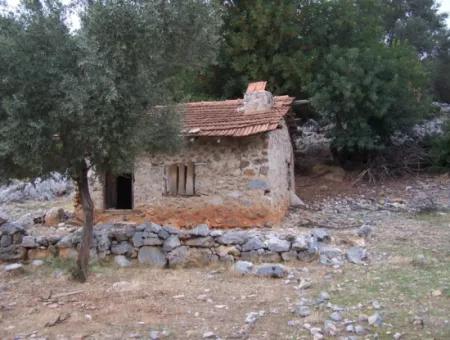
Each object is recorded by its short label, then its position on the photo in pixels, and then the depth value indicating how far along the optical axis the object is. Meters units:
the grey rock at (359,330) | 6.11
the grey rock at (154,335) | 6.26
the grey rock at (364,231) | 11.30
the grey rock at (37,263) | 9.98
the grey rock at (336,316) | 6.55
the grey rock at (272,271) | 8.70
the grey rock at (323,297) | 7.29
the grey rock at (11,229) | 10.62
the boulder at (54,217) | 14.17
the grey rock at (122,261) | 9.80
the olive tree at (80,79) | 7.85
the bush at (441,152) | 19.85
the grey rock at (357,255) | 9.37
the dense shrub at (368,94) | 18.92
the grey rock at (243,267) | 8.99
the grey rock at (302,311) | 6.76
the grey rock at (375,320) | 6.30
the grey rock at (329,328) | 6.16
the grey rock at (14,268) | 9.59
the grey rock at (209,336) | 6.21
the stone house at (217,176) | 12.70
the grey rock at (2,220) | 10.90
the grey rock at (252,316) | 6.65
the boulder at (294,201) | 16.11
